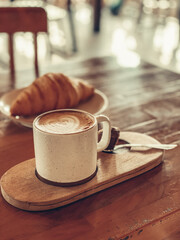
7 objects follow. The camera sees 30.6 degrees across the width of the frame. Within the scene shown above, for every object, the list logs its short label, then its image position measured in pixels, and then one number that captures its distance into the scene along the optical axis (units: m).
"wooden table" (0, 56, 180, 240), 0.52
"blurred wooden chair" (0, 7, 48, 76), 1.43
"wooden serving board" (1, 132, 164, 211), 0.57
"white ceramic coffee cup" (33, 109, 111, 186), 0.55
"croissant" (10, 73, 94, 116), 0.87
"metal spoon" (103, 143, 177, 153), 0.73
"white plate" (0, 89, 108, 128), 0.88
